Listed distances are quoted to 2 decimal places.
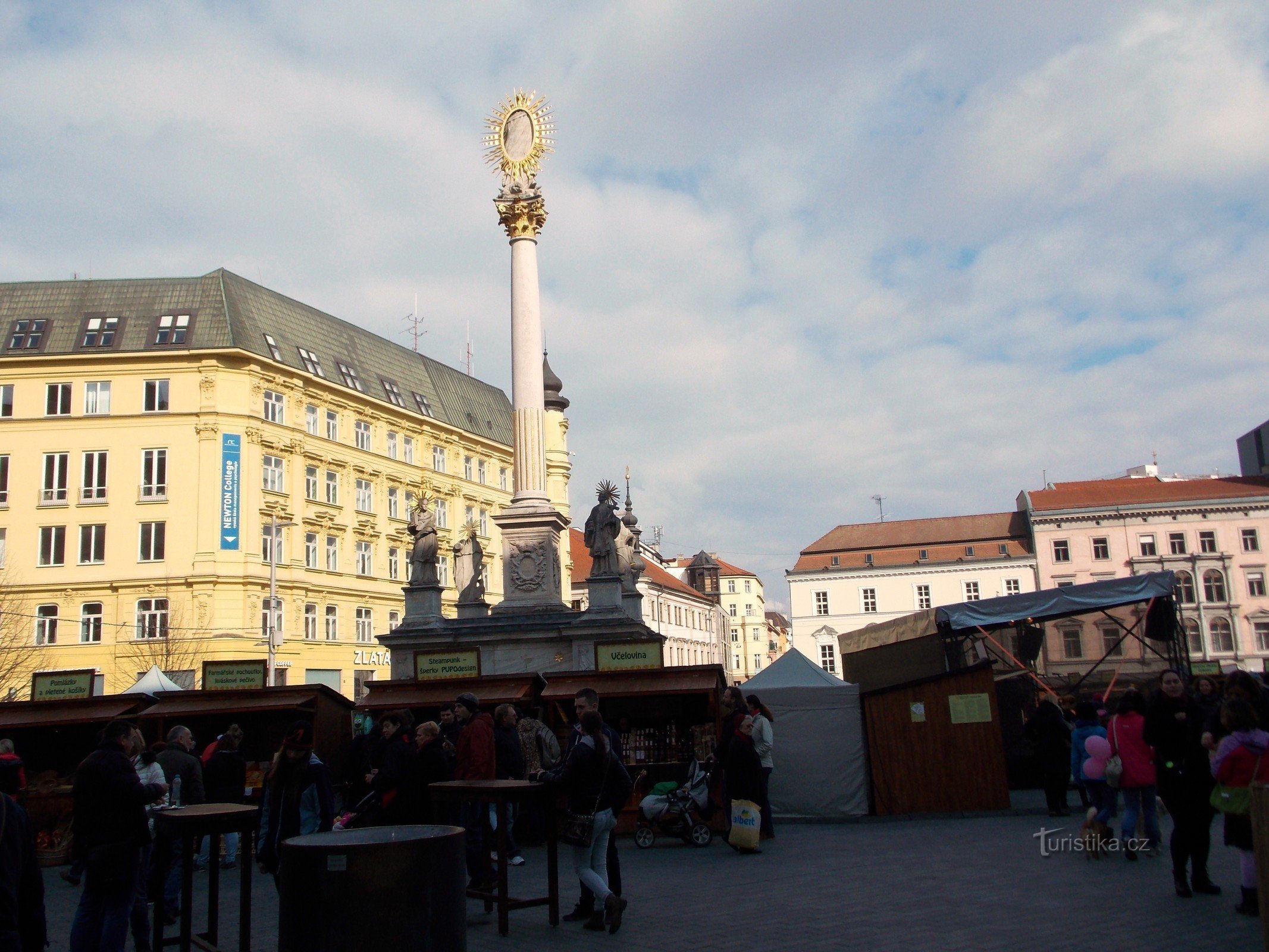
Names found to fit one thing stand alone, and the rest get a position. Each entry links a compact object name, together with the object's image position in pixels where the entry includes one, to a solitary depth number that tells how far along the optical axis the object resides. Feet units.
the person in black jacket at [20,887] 17.53
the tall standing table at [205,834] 25.43
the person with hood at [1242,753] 26.08
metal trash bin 20.18
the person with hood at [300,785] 33.99
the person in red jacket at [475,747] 38.29
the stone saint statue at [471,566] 97.30
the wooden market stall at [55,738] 52.60
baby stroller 46.96
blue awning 64.54
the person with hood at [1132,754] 35.24
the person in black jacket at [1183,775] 29.48
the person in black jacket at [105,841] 24.75
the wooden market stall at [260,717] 54.85
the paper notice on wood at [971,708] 54.19
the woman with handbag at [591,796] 29.37
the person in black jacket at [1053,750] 50.11
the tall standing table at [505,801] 28.86
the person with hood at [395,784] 32.65
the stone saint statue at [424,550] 89.76
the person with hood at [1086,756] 39.86
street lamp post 123.75
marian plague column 86.69
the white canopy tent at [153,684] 72.69
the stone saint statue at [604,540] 84.43
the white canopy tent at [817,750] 56.13
